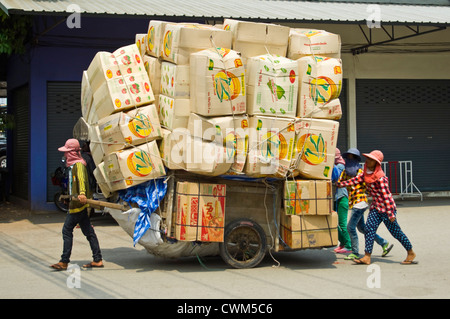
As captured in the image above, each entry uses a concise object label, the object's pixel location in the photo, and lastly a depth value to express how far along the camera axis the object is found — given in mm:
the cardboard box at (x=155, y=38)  7975
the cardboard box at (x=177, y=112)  7645
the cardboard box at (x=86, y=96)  8320
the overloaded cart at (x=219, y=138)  7645
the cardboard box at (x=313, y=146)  8016
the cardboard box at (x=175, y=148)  7641
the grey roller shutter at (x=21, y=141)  16269
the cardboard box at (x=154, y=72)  8148
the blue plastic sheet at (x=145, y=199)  7801
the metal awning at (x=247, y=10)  12531
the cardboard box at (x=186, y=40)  7676
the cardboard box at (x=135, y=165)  7641
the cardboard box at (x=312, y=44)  8309
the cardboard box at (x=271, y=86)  7820
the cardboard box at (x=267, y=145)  7784
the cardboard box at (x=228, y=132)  7570
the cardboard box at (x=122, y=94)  7764
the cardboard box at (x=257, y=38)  7977
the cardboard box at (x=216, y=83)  7523
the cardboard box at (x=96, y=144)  7993
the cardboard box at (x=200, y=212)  7688
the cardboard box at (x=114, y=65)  7867
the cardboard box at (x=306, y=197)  8062
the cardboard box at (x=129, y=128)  7688
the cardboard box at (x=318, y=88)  8039
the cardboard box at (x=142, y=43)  8508
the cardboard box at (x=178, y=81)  7637
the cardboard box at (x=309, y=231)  8023
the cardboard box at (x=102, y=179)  8039
